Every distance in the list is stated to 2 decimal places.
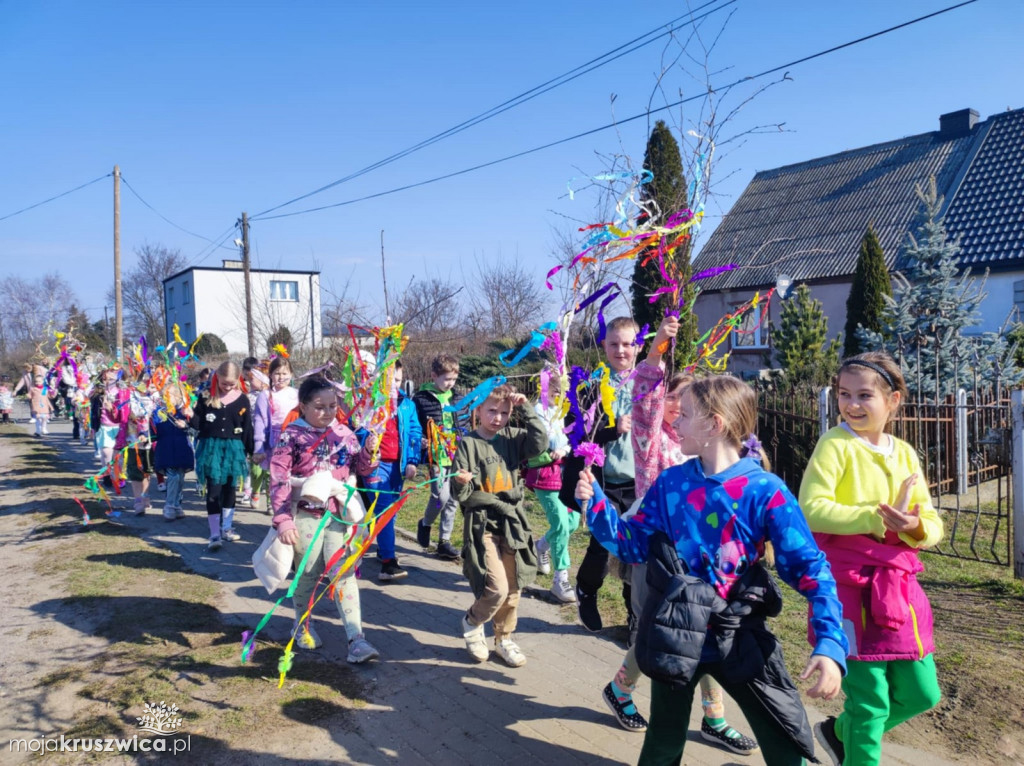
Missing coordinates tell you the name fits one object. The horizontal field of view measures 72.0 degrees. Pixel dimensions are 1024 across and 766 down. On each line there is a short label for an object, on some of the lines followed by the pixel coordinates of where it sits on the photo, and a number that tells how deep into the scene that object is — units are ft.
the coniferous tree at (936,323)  29.43
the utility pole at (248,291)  57.72
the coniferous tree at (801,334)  42.88
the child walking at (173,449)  25.41
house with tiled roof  55.52
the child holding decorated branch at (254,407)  26.05
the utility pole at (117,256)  75.36
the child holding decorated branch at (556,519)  16.74
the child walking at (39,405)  61.57
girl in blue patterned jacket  7.23
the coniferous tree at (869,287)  44.60
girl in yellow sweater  8.43
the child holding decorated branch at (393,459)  18.74
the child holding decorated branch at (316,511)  13.52
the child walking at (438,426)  17.97
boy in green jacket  12.82
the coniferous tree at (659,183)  36.86
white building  131.03
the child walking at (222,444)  22.22
